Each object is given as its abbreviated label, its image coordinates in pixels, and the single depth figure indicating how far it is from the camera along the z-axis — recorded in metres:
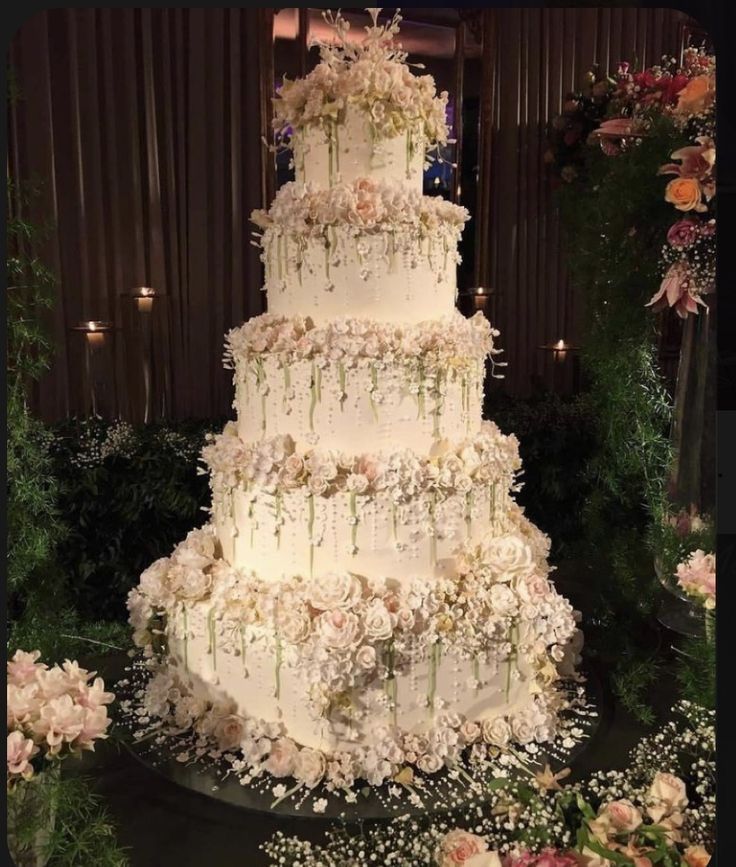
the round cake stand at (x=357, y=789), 2.52
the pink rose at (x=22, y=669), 2.14
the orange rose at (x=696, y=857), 2.19
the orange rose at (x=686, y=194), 2.32
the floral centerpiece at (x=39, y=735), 2.07
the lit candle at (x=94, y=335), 2.88
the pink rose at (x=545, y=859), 2.11
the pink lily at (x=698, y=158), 2.27
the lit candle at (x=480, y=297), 2.96
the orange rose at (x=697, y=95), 2.30
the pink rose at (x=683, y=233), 2.38
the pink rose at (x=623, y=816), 2.25
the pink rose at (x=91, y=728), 2.13
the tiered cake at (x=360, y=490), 2.55
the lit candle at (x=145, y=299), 2.92
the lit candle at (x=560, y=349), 3.03
